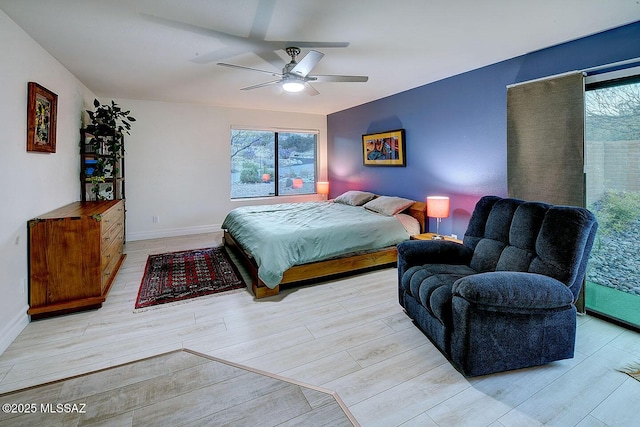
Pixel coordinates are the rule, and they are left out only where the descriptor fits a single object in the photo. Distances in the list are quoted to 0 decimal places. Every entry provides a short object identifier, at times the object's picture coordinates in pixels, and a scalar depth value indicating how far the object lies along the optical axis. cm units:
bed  317
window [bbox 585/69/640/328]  255
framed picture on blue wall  481
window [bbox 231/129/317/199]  628
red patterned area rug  316
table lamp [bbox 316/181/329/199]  669
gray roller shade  273
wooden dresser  263
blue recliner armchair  185
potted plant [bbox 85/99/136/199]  412
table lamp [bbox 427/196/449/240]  381
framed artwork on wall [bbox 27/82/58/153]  263
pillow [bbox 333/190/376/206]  518
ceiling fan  282
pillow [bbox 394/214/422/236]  418
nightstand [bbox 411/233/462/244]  399
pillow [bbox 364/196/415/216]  435
